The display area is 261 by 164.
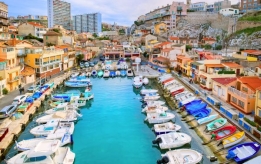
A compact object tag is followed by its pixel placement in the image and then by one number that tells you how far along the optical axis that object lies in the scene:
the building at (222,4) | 77.88
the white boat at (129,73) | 34.16
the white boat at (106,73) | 33.90
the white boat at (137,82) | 27.18
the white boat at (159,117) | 16.38
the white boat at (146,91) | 23.68
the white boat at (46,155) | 10.41
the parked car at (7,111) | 15.93
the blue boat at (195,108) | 17.13
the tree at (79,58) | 43.35
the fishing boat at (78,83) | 28.18
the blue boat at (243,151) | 10.52
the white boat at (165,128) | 14.43
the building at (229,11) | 63.63
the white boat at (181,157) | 10.86
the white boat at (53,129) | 13.81
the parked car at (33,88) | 22.29
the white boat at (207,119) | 15.17
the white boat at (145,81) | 28.68
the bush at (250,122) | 13.04
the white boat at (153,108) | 17.74
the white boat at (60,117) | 16.31
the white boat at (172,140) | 12.72
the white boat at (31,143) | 12.10
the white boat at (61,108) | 18.21
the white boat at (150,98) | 21.45
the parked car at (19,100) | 18.40
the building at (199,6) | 84.69
